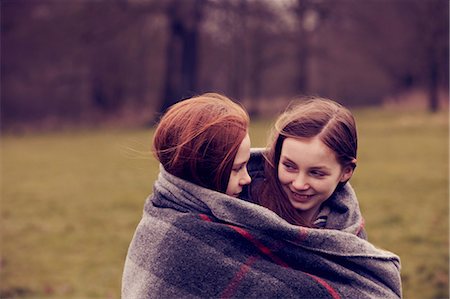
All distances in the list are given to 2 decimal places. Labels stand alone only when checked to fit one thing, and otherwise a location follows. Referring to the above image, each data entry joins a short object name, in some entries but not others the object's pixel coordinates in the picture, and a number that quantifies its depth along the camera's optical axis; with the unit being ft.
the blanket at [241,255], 7.43
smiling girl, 8.20
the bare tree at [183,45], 66.39
